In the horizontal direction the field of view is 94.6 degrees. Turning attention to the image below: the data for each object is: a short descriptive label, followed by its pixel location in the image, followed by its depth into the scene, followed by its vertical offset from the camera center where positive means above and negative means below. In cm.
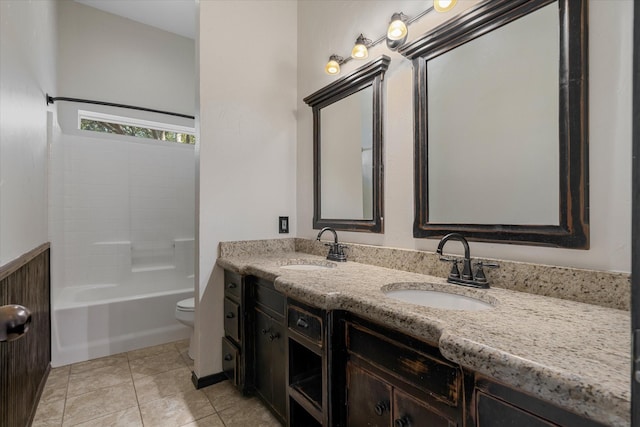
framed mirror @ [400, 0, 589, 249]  96 +34
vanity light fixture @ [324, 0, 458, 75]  122 +91
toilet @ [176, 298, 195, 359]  225 -77
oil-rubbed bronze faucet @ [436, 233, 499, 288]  112 -23
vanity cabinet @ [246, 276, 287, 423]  145 -69
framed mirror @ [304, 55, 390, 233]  166 +40
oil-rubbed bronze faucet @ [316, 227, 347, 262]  181 -24
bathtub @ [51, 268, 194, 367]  222 -86
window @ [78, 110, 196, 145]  288 +92
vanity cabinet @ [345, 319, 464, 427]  75 -49
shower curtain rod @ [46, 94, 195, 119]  234 +105
